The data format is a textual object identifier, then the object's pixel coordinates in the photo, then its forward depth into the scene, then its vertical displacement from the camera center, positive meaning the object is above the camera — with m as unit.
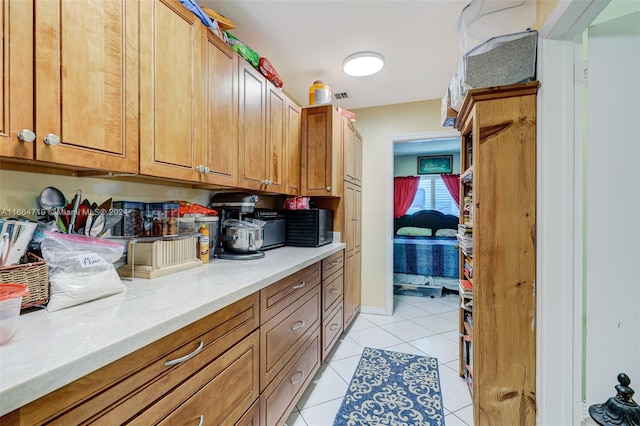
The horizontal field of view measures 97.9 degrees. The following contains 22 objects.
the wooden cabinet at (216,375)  0.60 -0.51
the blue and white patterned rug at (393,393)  1.63 -1.21
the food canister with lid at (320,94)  2.47 +1.05
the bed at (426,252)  4.01 -0.59
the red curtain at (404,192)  5.45 +0.39
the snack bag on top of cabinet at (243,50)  1.66 +0.99
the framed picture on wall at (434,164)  5.43 +0.95
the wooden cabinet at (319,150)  2.42 +0.54
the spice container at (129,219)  1.26 -0.04
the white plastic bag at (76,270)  0.83 -0.19
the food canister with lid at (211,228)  1.60 -0.10
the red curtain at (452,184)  5.14 +0.53
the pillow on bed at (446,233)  4.28 -0.32
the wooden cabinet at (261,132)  1.69 +0.53
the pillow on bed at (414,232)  4.39 -0.32
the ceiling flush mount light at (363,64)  2.15 +1.18
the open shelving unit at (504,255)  1.36 -0.21
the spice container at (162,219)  1.41 -0.04
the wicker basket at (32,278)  0.75 -0.19
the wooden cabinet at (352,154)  2.75 +0.61
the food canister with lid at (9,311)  0.59 -0.22
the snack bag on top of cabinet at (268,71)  1.89 +0.97
